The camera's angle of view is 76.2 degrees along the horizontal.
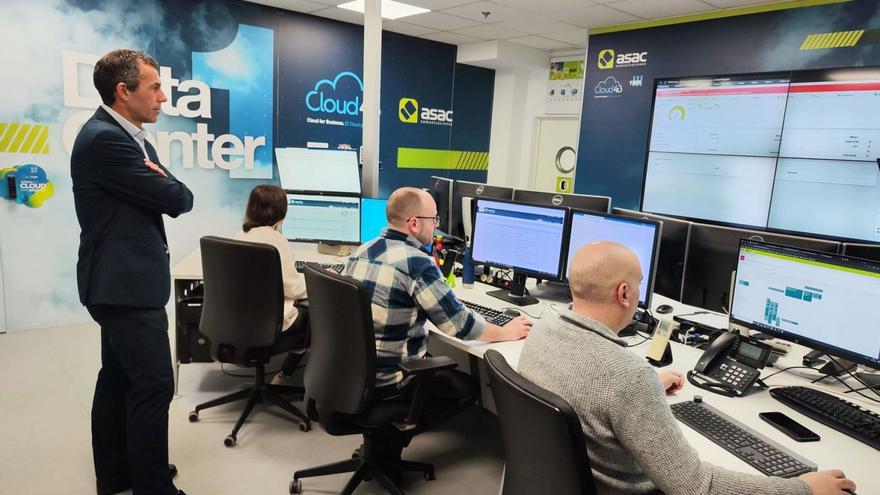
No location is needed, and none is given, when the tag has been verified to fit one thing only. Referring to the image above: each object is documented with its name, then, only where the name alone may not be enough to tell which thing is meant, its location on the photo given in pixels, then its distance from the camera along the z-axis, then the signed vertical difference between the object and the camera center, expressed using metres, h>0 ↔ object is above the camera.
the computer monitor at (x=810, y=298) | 1.72 -0.37
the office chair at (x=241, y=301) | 2.53 -0.68
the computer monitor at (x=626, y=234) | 2.32 -0.25
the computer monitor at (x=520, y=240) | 2.69 -0.34
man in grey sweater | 1.18 -0.47
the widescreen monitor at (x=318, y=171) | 3.70 -0.09
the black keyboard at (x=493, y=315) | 2.42 -0.64
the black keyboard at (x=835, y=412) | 1.56 -0.66
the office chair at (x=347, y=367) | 1.94 -0.74
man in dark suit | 1.92 -0.32
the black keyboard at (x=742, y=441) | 1.39 -0.68
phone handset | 1.85 -0.62
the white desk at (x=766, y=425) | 1.42 -0.69
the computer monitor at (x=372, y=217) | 3.57 -0.36
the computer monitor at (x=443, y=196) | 3.92 -0.22
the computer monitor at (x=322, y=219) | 3.58 -0.39
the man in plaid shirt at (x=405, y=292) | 2.09 -0.48
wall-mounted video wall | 4.03 +0.26
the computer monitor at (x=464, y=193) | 3.66 -0.17
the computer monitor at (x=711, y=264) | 2.38 -0.36
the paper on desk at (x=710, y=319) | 2.52 -0.64
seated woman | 2.79 -0.40
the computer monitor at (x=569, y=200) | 3.13 -0.16
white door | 6.80 +0.21
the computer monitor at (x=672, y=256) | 2.53 -0.35
